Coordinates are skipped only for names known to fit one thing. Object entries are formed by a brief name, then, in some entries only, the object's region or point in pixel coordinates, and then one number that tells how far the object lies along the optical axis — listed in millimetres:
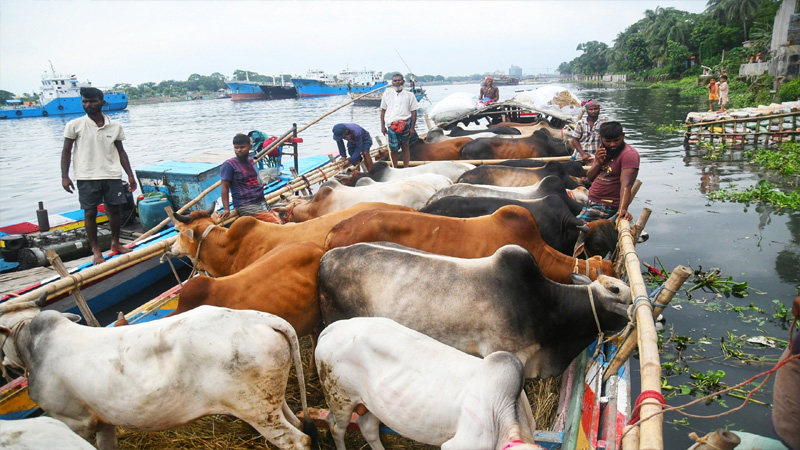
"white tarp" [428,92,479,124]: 13695
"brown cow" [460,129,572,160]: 9266
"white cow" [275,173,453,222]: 6082
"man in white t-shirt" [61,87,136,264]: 5230
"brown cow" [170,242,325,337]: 3578
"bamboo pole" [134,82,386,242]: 6682
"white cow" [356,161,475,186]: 7590
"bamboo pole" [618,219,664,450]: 1991
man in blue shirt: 8570
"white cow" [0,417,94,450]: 2302
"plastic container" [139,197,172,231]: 7938
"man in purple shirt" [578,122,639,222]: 4910
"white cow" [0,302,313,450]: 2828
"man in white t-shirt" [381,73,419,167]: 8773
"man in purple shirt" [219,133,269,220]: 5914
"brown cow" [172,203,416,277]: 4777
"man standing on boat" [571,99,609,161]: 7480
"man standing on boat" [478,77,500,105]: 15641
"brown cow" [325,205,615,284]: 4258
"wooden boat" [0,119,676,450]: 2285
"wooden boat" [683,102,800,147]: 13602
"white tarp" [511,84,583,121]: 12992
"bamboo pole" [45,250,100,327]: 4027
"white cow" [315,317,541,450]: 2561
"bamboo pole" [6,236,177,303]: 3727
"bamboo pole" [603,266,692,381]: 2759
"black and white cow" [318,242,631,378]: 3453
